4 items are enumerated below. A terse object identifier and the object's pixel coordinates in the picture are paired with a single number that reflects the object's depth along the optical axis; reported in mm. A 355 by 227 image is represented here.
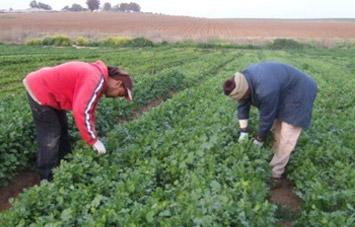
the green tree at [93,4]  118938
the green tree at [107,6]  139500
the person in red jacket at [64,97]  5465
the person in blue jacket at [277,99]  5852
